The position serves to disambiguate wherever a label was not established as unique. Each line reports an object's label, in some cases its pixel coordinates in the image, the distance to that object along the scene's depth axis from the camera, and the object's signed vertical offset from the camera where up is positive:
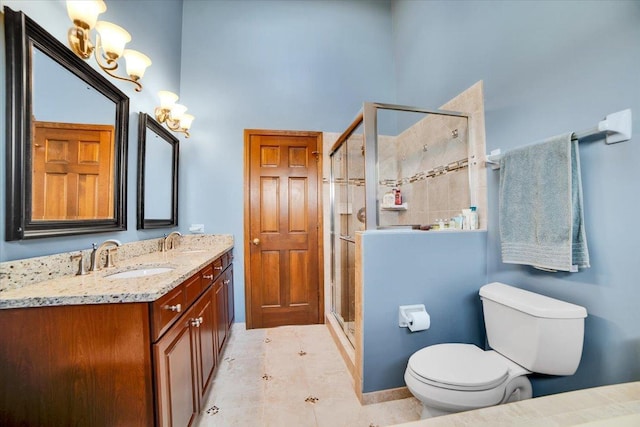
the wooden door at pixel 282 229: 2.54 -0.12
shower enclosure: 1.54 +0.35
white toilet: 1.05 -0.72
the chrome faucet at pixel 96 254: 1.21 -0.17
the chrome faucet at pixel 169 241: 1.94 -0.18
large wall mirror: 0.93 +0.37
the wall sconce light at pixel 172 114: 1.88 +0.86
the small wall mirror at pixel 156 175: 1.74 +0.37
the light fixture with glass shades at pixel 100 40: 1.05 +0.90
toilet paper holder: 1.46 -0.58
